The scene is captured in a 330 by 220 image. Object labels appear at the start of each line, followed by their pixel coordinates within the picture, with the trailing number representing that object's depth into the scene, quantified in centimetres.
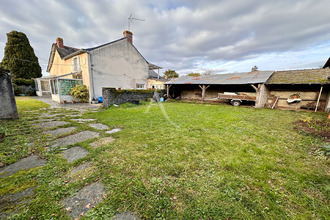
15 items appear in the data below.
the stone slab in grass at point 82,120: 544
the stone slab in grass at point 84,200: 154
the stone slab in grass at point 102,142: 323
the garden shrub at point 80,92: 1116
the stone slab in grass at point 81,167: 225
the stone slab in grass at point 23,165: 219
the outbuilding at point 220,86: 993
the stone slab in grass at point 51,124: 463
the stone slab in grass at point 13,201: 148
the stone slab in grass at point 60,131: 401
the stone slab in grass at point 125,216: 147
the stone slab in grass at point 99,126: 460
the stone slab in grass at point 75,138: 332
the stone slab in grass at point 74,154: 265
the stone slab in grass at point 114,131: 422
